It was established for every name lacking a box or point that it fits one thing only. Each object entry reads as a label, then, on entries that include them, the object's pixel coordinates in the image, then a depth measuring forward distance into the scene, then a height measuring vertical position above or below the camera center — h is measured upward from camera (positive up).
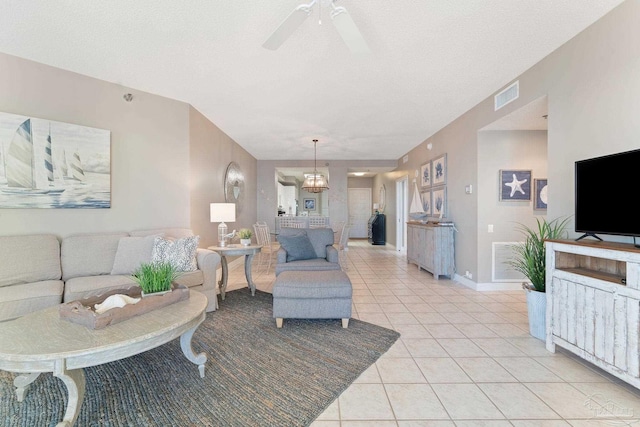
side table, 3.59 -0.55
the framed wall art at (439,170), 4.91 +0.79
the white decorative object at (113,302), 1.75 -0.60
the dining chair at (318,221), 7.55 -0.26
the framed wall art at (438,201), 4.93 +0.21
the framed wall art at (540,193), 3.93 +0.27
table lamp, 3.79 -0.05
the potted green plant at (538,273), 2.51 -0.59
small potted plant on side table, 3.84 -0.35
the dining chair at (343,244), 5.59 -0.66
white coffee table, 1.32 -0.68
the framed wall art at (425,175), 5.58 +0.78
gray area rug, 1.56 -1.17
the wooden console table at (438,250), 4.61 -0.66
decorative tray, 1.59 -0.62
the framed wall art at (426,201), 5.57 +0.22
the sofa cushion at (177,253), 2.92 -0.45
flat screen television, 1.80 +0.13
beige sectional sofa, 2.27 -0.57
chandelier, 7.36 +0.79
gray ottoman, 2.71 -0.88
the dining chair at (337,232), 5.74 -0.43
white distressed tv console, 1.68 -0.64
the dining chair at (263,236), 5.25 -0.47
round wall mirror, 5.31 +0.56
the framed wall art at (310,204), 13.06 +0.37
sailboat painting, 2.69 +0.51
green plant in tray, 1.97 -0.50
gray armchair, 3.70 -0.57
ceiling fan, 1.75 +1.27
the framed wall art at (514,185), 3.92 +0.39
